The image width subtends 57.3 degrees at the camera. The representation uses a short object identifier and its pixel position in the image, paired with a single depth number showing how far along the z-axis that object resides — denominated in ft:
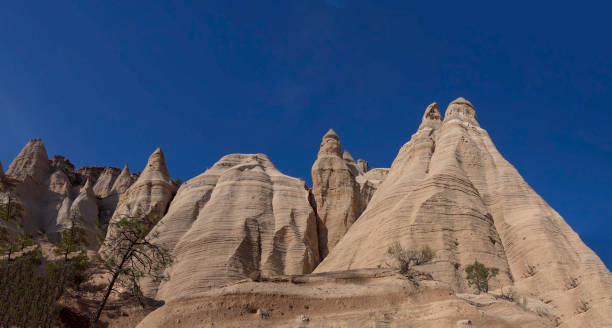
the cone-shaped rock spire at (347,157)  226.81
